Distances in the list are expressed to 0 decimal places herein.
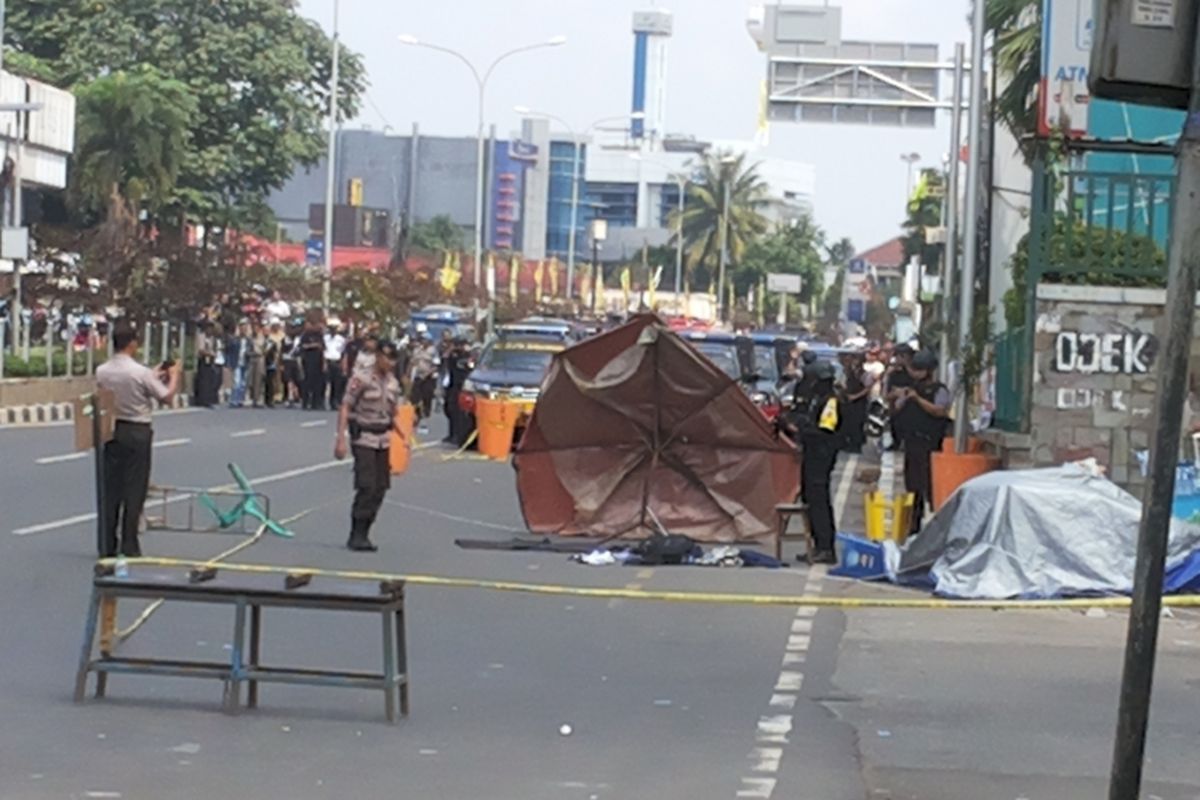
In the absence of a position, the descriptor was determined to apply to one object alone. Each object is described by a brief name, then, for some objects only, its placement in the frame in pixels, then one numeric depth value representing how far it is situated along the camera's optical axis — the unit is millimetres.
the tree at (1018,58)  31672
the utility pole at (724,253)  123750
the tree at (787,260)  146750
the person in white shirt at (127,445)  17344
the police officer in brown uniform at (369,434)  19656
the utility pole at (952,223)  36000
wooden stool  20094
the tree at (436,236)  142250
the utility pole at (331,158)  67250
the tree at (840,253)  169625
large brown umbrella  21812
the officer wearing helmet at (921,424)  22922
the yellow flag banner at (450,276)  92188
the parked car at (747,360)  34875
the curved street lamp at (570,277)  114856
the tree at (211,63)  69688
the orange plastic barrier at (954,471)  22172
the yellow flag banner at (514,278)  101050
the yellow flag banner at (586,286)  121312
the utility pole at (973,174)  29953
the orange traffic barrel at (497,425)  34844
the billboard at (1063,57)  24375
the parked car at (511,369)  35344
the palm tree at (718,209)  128000
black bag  19734
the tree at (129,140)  59750
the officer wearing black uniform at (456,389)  37688
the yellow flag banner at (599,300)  117388
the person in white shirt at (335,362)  49281
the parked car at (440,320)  65500
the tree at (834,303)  149250
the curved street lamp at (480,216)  75325
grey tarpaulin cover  17422
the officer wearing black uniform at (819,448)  19953
